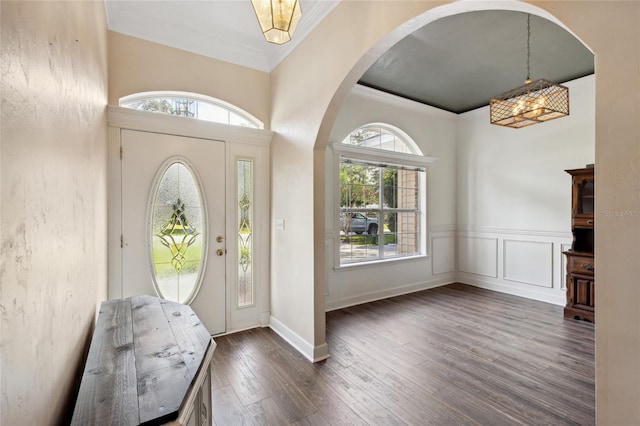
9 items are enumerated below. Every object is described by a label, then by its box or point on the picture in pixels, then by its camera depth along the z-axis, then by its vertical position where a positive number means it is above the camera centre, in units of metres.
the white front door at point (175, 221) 2.75 -0.10
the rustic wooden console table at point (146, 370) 0.86 -0.60
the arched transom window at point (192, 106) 2.88 +1.12
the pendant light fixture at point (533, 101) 2.63 +1.05
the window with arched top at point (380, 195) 4.29 +0.26
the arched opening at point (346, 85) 1.60 +1.04
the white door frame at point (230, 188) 2.65 +0.26
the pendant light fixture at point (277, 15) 1.51 +1.05
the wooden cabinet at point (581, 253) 3.49 -0.53
